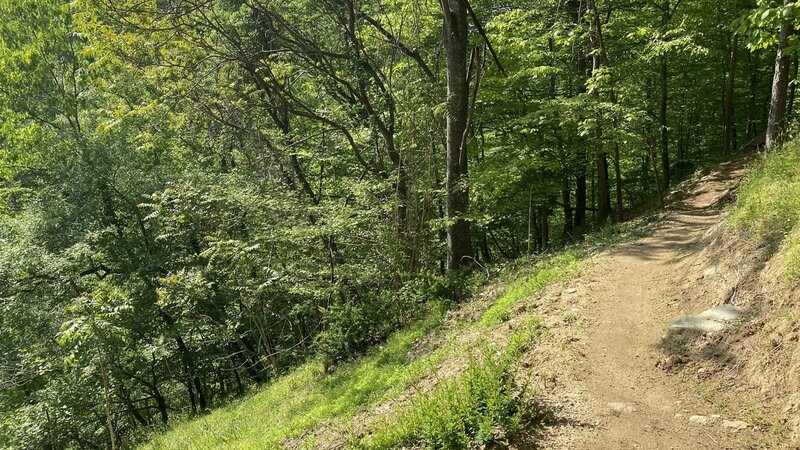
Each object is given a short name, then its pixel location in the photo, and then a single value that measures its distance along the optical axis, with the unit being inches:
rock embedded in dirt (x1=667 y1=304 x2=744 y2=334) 189.3
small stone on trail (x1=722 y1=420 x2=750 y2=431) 148.4
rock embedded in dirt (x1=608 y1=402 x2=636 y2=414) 163.5
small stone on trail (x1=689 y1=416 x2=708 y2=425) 153.9
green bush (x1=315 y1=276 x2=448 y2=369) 399.5
